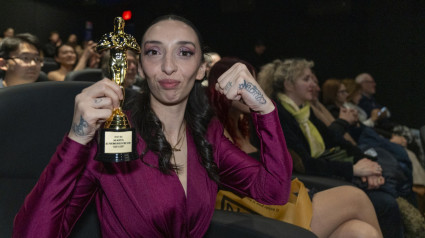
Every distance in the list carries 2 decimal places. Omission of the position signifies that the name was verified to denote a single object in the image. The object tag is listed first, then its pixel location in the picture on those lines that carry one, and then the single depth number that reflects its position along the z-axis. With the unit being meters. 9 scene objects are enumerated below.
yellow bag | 1.45
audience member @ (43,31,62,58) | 7.21
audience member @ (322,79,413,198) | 2.52
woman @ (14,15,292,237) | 0.91
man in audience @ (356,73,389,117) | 4.80
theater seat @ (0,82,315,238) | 1.05
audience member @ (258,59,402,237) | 2.14
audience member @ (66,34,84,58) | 8.05
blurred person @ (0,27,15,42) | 6.33
